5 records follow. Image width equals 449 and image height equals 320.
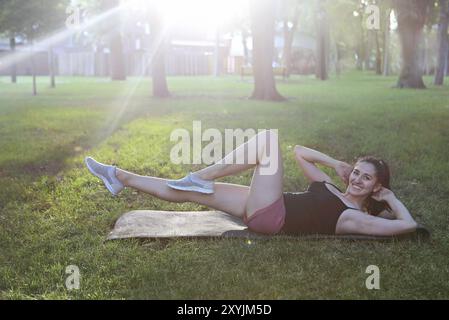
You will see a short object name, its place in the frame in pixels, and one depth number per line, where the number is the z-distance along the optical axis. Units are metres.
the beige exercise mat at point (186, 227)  4.50
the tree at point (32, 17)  17.67
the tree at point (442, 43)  22.47
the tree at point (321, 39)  27.56
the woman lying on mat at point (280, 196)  4.37
